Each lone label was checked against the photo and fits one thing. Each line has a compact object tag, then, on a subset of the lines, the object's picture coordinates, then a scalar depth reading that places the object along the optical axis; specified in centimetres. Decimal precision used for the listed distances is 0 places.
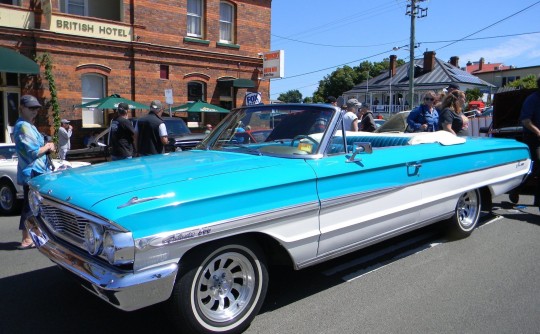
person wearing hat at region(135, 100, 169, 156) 695
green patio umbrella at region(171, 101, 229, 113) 1709
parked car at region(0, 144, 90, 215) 746
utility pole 2620
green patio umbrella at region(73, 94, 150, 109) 1461
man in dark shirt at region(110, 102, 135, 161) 721
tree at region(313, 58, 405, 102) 6919
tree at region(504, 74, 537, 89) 3426
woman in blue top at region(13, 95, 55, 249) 482
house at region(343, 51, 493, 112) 4503
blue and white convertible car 257
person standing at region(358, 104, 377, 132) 879
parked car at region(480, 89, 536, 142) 802
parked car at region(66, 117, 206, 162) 1084
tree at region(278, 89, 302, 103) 8044
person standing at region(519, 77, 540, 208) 613
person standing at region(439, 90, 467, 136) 648
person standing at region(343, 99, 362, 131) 761
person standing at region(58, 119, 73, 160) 1320
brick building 1452
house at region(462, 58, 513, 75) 6710
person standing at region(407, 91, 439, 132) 704
